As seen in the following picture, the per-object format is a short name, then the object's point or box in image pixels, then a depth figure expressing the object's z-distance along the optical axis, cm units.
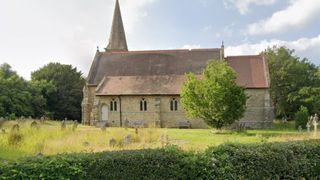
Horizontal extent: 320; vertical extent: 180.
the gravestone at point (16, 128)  1245
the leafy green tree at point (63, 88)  3423
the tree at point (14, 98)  2701
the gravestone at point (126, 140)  1111
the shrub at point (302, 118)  2305
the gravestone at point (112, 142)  1070
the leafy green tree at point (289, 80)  3123
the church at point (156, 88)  2566
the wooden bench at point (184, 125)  2552
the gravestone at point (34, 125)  1478
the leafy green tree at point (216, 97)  1840
